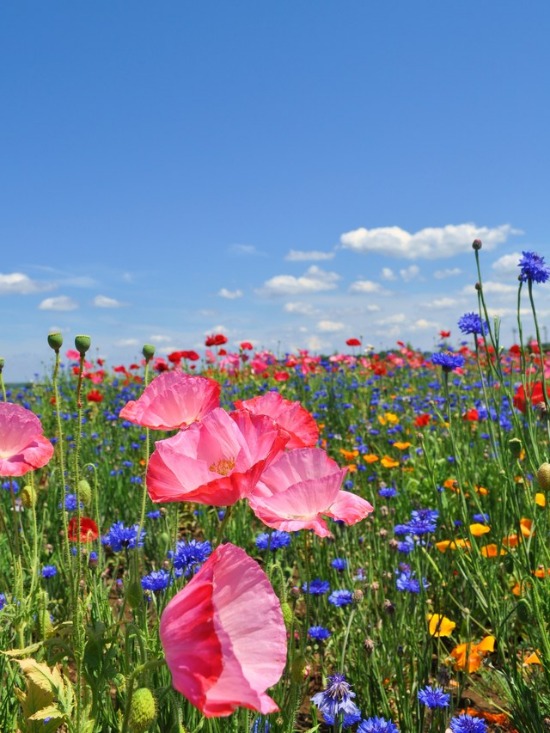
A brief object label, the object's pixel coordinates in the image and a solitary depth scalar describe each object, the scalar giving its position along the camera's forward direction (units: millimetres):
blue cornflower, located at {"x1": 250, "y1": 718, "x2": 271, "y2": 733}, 1175
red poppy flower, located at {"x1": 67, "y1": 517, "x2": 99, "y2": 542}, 1746
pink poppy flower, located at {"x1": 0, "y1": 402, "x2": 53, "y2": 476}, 1159
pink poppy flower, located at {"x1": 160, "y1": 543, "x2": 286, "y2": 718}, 582
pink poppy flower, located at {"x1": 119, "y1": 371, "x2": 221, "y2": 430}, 1007
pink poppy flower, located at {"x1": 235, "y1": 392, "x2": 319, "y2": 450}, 990
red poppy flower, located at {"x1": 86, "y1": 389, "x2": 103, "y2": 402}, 4823
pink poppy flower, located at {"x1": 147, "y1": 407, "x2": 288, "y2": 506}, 758
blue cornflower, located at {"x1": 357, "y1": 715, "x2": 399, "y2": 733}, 1360
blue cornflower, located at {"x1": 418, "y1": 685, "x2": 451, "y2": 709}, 1498
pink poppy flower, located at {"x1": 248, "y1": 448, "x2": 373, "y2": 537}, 801
